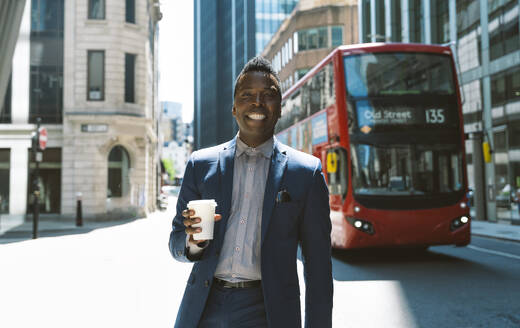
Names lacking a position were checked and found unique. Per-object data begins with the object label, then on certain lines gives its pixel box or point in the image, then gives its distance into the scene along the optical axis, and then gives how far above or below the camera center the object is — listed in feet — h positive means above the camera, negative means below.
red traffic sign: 53.96 +5.14
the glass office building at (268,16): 257.75 +81.80
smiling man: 6.79 -0.54
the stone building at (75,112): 84.69 +12.33
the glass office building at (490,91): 64.54 +11.91
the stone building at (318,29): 144.77 +42.29
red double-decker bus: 31.48 +1.84
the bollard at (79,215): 70.59 -3.49
